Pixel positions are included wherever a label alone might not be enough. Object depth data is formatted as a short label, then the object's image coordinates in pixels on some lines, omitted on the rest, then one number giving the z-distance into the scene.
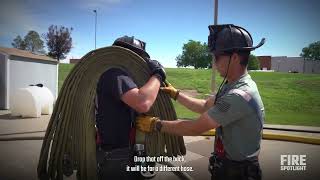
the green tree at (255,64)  50.97
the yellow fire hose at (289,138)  7.02
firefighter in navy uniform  2.05
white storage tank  9.80
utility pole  7.45
